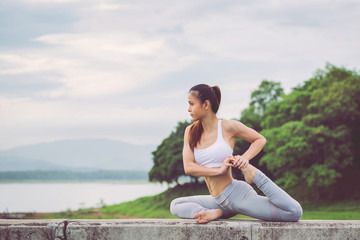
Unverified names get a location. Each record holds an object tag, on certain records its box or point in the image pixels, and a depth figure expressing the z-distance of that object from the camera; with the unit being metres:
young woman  4.92
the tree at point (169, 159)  44.94
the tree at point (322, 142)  31.08
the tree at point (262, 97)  51.44
